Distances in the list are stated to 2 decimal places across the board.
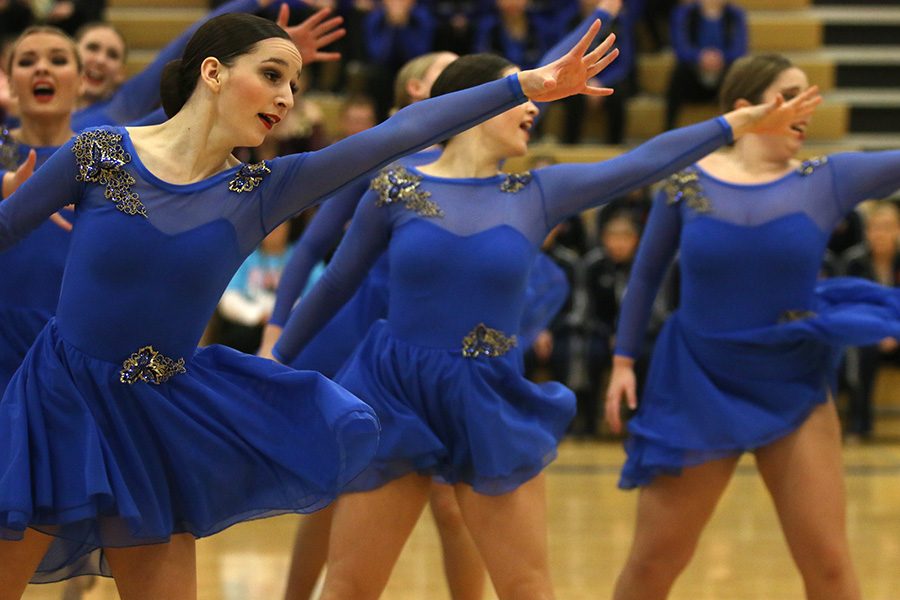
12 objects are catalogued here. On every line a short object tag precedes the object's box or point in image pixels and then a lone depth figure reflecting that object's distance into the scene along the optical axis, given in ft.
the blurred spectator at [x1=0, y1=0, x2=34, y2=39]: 75.00
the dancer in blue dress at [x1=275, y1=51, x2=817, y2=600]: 25.20
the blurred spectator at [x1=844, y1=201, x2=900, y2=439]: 60.54
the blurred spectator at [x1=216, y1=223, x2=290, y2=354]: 58.34
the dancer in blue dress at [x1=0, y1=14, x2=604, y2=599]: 20.56
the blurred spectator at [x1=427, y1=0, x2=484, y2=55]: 72.59
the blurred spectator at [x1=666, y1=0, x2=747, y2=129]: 73.87
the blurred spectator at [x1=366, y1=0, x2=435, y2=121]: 72.13
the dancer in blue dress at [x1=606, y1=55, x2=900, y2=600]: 28.25
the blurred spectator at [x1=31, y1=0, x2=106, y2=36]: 73.72
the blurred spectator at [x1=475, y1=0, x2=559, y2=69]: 72.84
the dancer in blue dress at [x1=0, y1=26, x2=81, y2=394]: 27.43
